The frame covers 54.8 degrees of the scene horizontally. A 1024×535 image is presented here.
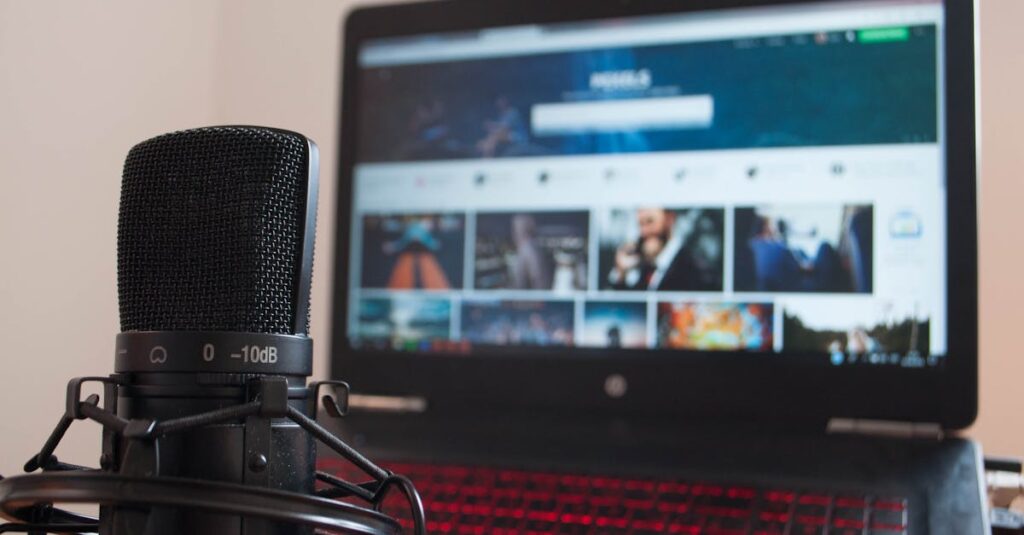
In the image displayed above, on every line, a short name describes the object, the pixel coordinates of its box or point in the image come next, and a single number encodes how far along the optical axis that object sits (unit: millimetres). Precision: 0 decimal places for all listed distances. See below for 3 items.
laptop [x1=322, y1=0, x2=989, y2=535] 733
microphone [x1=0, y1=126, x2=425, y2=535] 315
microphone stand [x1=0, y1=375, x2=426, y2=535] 283
